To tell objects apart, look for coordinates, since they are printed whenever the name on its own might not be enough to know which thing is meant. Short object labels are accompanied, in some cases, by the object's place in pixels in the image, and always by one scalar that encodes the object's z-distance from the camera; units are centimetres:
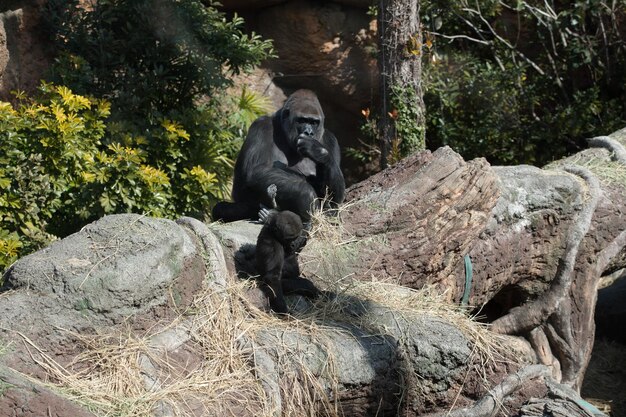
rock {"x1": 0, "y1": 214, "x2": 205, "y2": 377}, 743
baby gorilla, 921
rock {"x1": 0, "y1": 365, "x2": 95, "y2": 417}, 639
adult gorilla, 1193
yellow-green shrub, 1260
